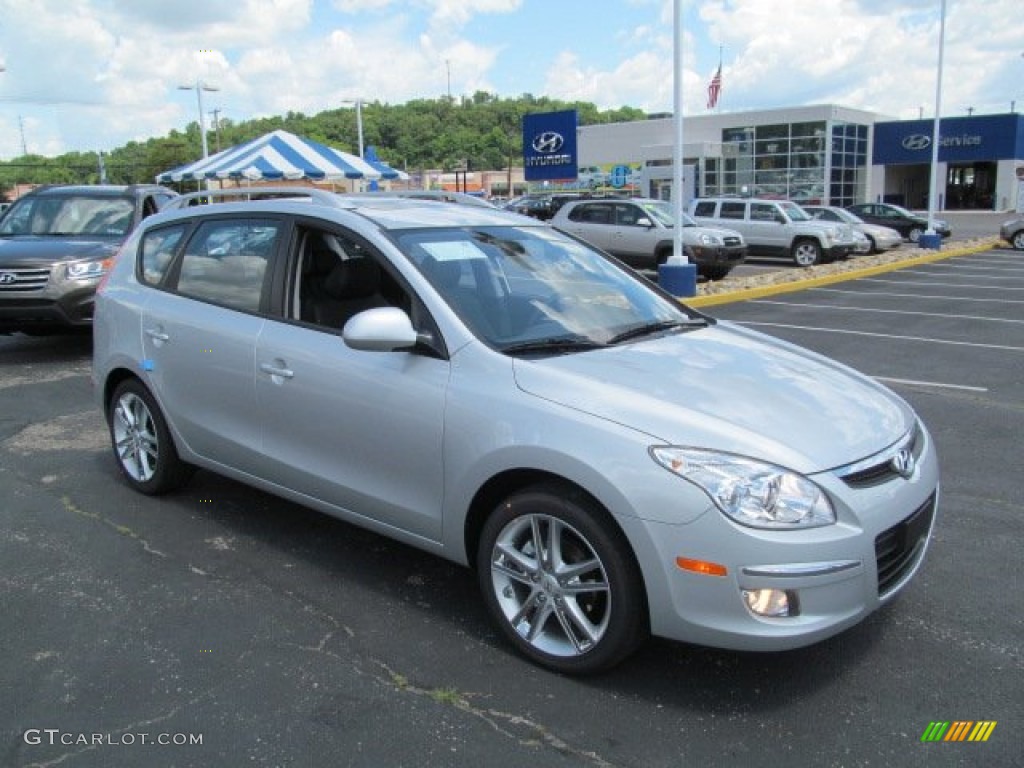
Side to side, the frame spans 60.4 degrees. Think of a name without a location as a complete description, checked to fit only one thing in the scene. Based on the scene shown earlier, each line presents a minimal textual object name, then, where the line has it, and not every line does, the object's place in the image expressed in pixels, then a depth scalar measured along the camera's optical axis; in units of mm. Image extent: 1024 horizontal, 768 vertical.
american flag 41969
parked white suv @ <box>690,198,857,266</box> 22266
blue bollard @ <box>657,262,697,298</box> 13820
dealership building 54125
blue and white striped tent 20156
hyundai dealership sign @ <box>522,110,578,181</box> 27562
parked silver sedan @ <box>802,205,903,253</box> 26047
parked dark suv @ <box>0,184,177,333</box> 8891
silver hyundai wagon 2789
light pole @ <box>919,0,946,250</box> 25859
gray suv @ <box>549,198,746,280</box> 18281
